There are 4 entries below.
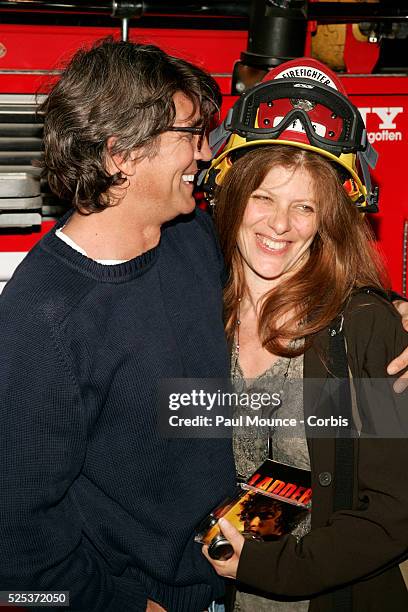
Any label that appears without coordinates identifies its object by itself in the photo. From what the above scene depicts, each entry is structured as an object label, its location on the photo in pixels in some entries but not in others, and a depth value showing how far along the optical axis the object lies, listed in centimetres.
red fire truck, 279
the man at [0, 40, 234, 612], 199
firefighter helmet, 230
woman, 214
